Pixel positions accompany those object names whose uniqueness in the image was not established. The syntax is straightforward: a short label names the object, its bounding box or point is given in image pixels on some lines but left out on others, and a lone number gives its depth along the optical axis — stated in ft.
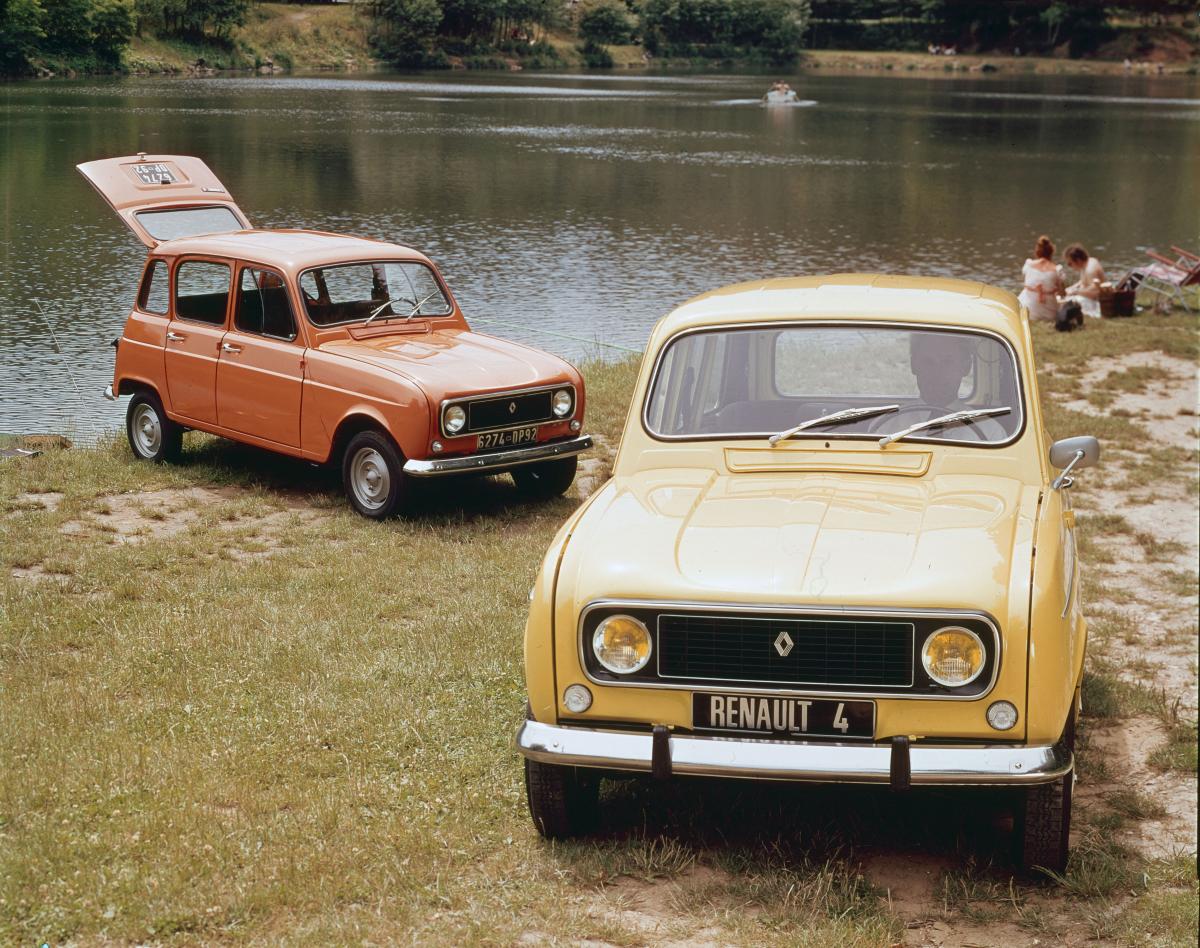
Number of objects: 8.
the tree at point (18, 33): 252.62
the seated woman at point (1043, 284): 62.49
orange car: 32.86
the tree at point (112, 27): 281.33
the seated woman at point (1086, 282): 65.26
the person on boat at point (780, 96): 270.67
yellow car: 14.73
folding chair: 67.21
